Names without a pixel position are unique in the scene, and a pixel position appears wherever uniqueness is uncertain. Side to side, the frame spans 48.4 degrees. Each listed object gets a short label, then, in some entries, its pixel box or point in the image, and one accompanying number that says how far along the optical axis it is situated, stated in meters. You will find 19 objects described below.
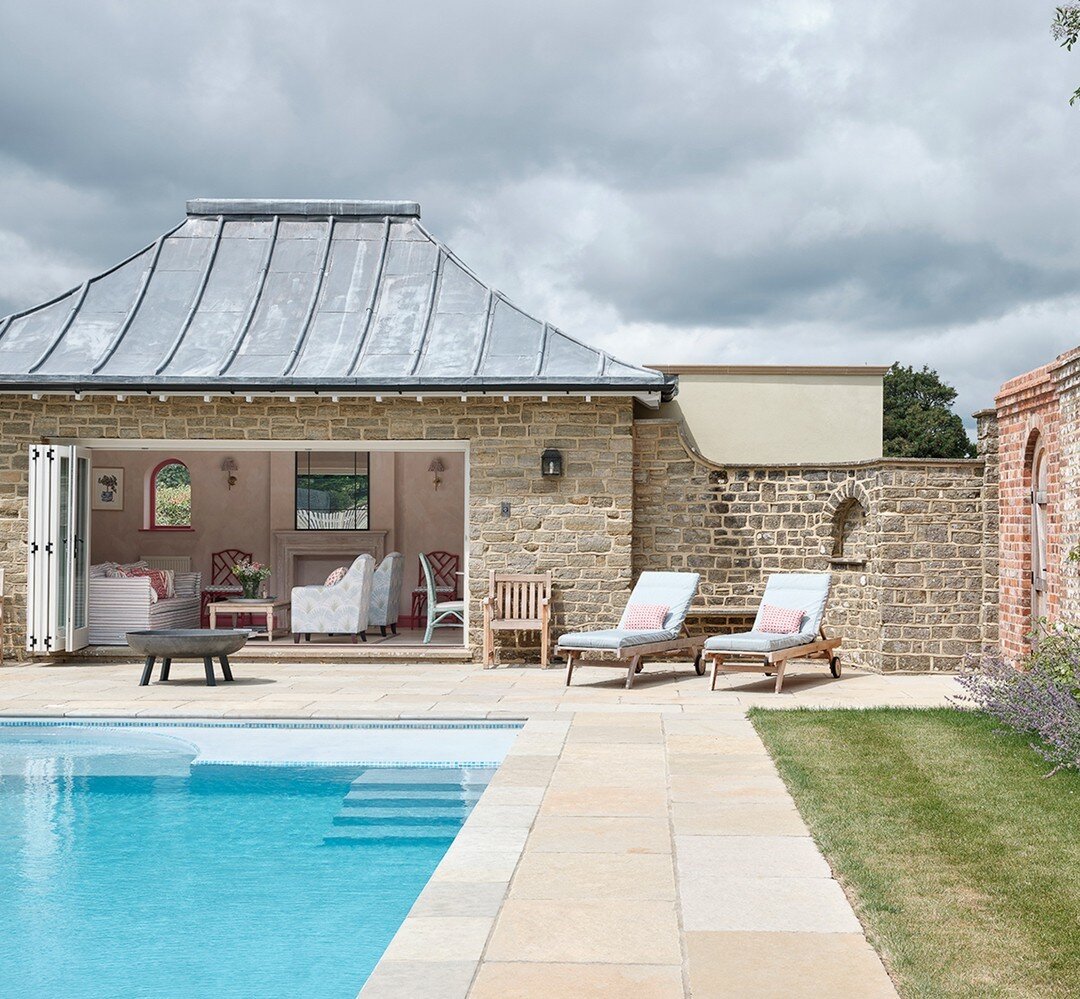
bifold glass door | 12.20
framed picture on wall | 18.17
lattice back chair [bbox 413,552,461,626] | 17.25
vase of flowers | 14.62
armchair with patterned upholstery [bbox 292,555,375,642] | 13.66
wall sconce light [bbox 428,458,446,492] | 17.55
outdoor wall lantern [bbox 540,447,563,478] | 12.16
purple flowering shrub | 6.70
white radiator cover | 17.91
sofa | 13.29
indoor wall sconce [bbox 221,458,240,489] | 17.84
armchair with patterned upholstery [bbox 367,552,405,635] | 14.68
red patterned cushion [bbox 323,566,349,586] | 13.95
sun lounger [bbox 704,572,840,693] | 10.24
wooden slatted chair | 11.96
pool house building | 11.97
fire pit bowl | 10.25
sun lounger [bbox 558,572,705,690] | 10.35
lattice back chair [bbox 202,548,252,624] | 17.73
